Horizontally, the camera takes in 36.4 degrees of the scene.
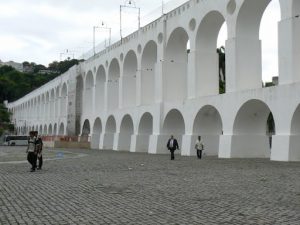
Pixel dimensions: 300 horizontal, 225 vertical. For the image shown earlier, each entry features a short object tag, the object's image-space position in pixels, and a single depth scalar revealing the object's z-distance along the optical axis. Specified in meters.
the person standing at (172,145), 20.70
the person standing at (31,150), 14.52
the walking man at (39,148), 14.92
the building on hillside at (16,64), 172.44
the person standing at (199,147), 21.27
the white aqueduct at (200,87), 18.58
